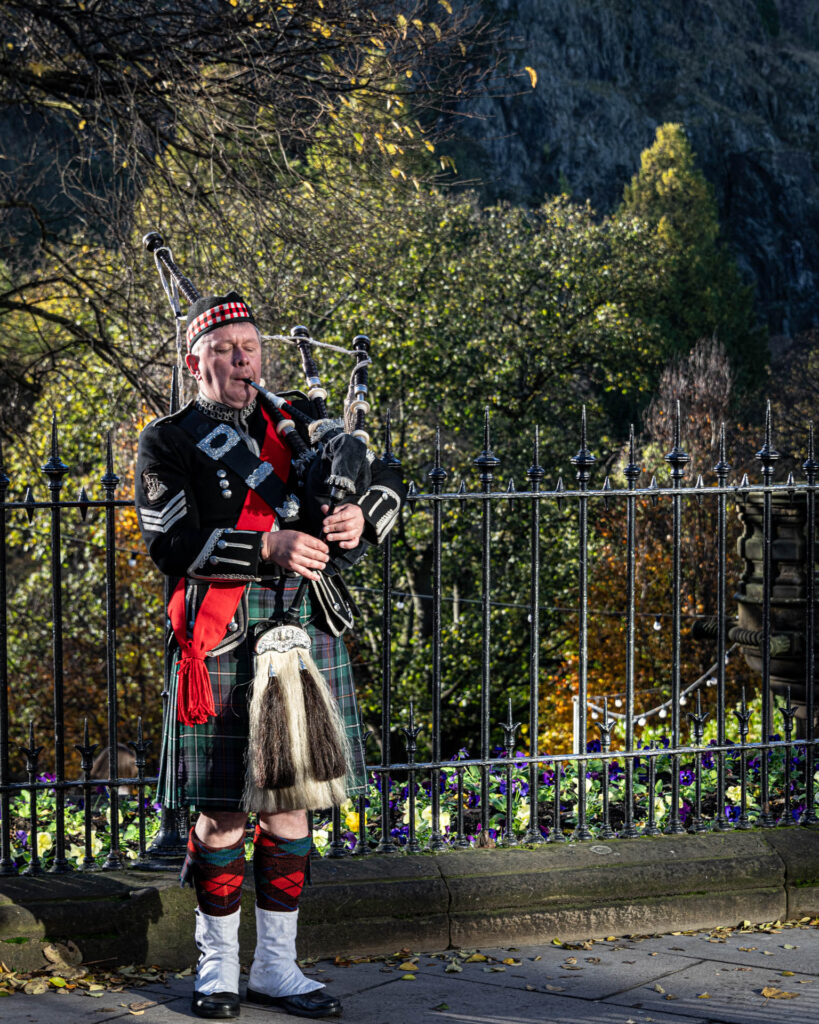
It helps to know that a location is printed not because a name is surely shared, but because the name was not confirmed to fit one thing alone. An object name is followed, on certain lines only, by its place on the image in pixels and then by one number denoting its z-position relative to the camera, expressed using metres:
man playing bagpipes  3.63
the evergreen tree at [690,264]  48.00
